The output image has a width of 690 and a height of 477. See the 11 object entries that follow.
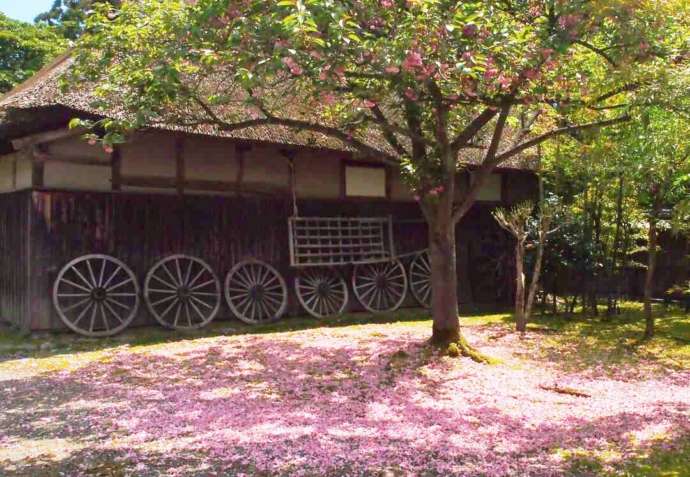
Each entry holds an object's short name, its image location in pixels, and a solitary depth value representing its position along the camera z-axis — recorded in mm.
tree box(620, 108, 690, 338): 7969
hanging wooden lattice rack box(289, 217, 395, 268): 11391
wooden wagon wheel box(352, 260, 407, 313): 12438
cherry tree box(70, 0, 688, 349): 4977
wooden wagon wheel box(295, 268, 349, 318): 11766
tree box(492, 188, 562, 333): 9836
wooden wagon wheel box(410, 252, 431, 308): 13094
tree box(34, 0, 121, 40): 28528
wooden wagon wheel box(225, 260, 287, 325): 11016
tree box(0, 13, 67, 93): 25016
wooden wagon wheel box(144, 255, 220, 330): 10242
